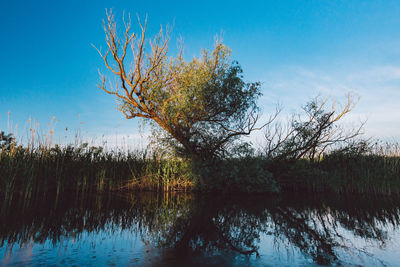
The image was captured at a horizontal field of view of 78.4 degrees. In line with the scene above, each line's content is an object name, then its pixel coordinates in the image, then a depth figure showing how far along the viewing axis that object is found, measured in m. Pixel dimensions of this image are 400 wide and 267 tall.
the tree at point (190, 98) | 11.18
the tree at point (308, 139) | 14.43
